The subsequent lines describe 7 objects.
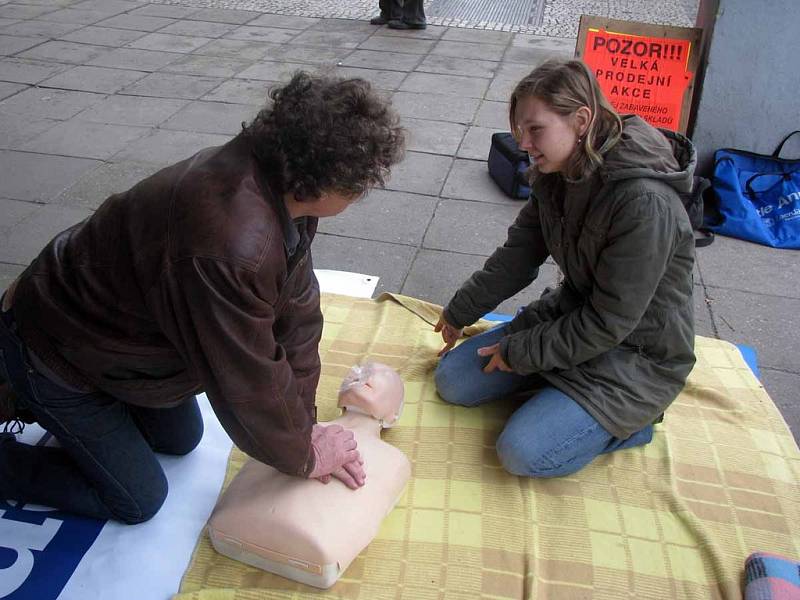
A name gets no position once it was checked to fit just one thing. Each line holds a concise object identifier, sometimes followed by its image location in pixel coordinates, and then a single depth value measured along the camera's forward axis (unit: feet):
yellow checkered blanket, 6.54
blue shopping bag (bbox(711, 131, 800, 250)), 13.29
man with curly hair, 4.74
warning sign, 13.88
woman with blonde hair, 6.46
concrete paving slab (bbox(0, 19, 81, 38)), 23.27
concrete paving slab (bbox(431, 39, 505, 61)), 23.56
